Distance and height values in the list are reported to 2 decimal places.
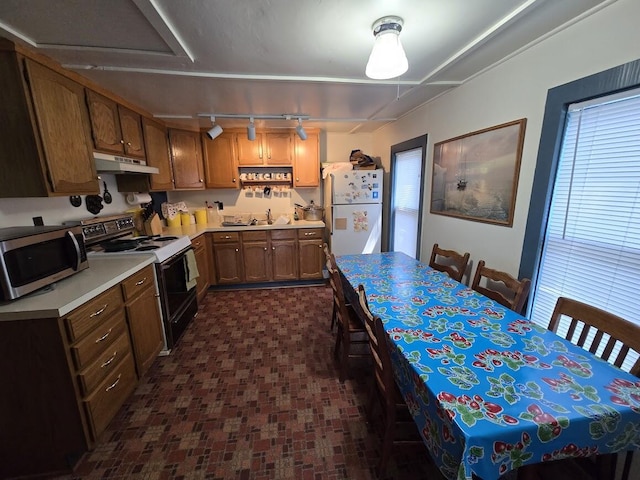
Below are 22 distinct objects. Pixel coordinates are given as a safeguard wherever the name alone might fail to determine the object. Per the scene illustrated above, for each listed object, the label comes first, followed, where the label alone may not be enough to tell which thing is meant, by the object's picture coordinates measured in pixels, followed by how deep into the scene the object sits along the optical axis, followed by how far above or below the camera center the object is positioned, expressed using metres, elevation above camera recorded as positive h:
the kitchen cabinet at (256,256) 3.67 -0.89
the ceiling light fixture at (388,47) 1.33 +0.75
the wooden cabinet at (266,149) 3.72 +0.65
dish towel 2.67 -0.77
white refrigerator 3.58 -0.24
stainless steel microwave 1.23 -0.33
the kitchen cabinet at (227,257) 3.61 -0.88
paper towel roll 2.89 -0.03
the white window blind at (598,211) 1.26 -0.11
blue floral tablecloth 0.76 -0.68
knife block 2.91 -0.34
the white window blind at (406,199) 3.15 -0.09
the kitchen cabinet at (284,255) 3.72 -0.89
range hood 2.05 +0.26
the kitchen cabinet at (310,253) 3.77 -0.86
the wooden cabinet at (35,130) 1.44 +0.40
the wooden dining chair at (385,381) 1.12 -0.89
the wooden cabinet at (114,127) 2.04 +0.60
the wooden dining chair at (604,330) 1.04 -0.61
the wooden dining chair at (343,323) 1.82 -1.00
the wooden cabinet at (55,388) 1.25 -0.98
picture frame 1.80 +0.15
